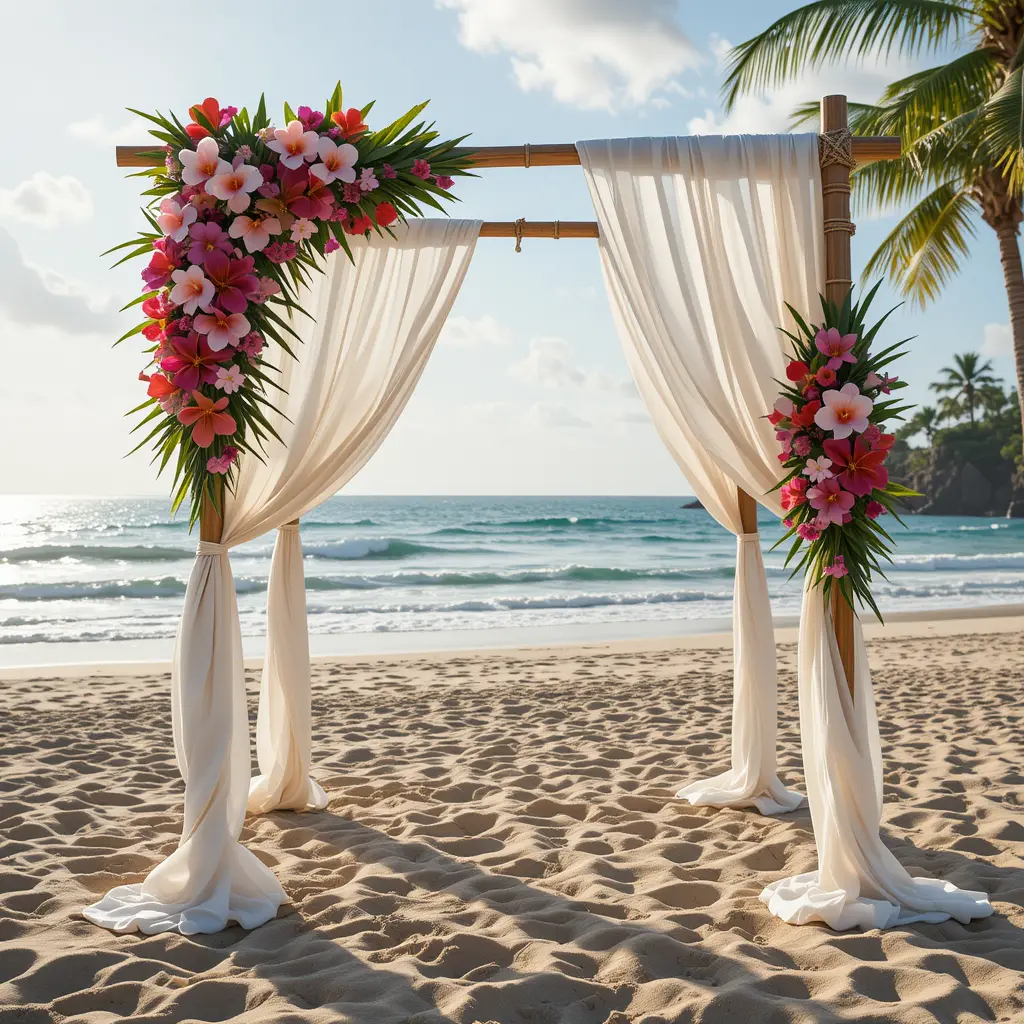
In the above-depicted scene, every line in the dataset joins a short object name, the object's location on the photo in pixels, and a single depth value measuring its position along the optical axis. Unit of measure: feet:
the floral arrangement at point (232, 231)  8.45
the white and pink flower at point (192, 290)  8.34
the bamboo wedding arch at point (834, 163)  8.82
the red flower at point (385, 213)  9.18
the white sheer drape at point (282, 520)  8.40
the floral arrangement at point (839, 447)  8.29
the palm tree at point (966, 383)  122.93
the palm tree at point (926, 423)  129.70
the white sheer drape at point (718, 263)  9.21
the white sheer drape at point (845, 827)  7.98
